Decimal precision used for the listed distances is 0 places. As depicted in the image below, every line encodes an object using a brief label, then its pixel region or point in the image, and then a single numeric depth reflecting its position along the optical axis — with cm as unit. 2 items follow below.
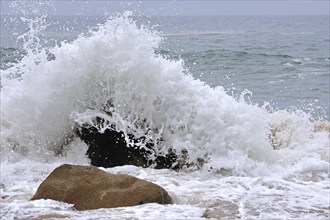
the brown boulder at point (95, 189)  823
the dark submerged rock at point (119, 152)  1145
